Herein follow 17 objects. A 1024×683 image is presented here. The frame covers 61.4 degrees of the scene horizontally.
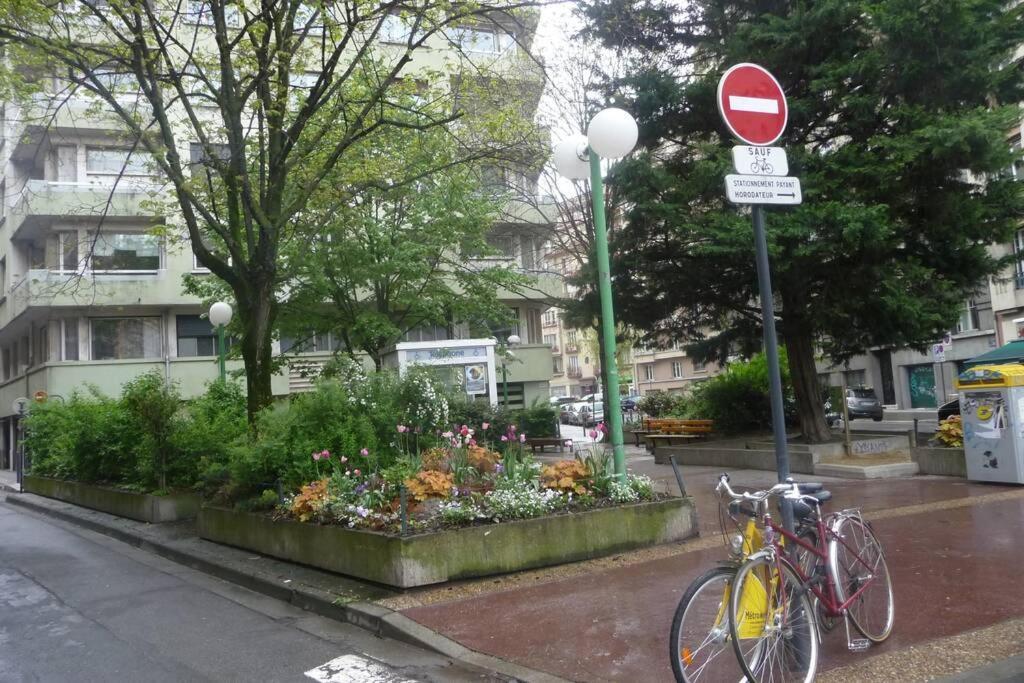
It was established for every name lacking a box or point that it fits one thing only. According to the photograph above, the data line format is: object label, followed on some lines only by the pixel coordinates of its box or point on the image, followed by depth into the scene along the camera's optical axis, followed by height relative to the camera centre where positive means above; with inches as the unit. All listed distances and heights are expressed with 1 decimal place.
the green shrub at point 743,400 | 854.5 +1.0
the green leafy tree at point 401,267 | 862.5 +160.1
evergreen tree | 562.3 +156.3
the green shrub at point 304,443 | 395.9 -9.0
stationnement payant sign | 197.9 +48.9
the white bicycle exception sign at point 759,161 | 200.2 +56.3
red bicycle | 174.1 -41.2
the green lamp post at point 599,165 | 338.3 +102.9
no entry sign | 204.2 +71.5
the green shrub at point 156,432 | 562.6 +0.0
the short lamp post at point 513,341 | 1301.7 +109.9
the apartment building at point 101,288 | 1188.5 +209.7
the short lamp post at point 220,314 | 670.5 +89.3
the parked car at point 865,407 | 1503.4 -22.4
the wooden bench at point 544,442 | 952.9 -34.6
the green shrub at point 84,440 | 660.1 -2.8
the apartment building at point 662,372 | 3026.6 +120.2
